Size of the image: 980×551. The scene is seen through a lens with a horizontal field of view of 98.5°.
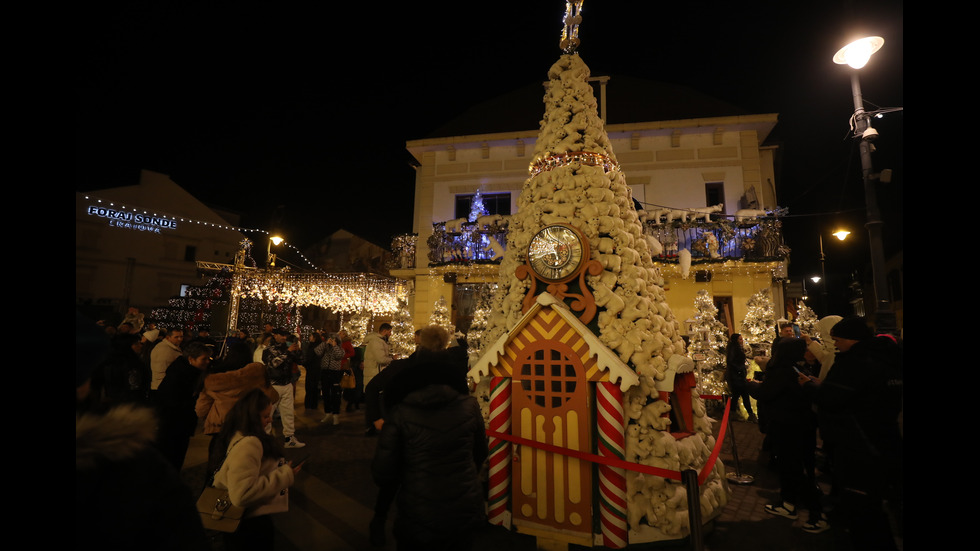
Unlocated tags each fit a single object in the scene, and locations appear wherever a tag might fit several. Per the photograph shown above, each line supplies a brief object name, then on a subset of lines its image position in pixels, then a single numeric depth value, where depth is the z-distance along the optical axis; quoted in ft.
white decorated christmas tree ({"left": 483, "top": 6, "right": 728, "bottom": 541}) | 12.21
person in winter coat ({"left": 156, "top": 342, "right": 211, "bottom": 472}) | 14.71
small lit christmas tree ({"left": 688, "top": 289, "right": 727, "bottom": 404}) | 26.78
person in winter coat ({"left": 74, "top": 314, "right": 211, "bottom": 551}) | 3.50
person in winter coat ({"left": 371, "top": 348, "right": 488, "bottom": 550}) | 8.41
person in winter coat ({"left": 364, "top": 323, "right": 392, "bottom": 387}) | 26.91
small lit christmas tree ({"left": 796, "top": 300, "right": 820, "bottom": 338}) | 34.44
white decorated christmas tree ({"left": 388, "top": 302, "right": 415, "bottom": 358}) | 29.99
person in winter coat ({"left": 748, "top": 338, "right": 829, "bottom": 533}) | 14.10
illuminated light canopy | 51.29
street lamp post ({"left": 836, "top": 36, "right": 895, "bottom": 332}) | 19.34
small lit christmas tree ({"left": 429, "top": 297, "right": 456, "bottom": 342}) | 31.09
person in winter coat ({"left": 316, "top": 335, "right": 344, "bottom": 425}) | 27.35
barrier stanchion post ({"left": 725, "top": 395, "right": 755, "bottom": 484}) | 17.98
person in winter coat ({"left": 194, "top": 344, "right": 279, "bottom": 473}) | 13.17
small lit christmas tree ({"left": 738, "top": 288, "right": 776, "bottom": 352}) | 30.12
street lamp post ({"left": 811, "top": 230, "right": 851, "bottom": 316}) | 32.86
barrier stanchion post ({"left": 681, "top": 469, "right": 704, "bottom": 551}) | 8.47
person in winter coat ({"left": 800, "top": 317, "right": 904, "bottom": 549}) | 9.34
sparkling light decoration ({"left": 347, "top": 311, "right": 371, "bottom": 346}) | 43.37
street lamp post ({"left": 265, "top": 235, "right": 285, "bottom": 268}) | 52.47
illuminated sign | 60.08
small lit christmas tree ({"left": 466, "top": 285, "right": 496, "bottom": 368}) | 29.02
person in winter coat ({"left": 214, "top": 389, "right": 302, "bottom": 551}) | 8.24
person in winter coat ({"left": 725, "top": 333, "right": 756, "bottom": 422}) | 27.14
